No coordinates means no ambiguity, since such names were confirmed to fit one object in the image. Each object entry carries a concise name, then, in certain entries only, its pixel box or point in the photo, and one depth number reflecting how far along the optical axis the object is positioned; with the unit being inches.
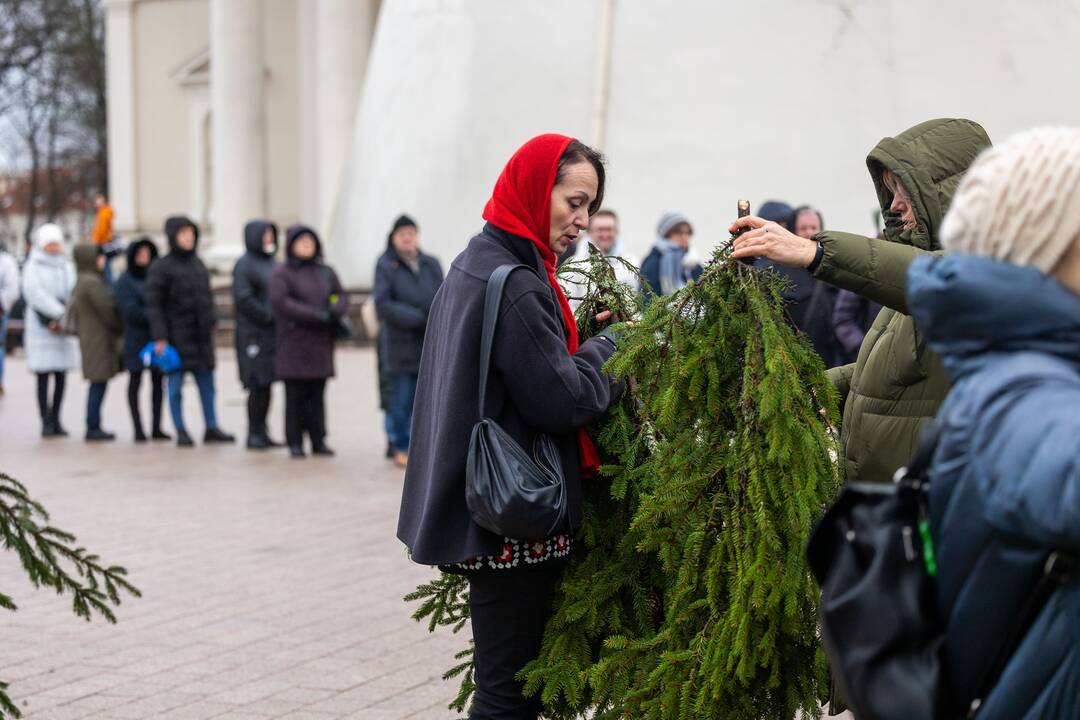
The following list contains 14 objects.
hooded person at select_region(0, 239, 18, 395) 681.6
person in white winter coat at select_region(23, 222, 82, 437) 520.7
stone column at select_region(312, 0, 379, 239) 1094.4
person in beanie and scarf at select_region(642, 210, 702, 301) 384.2
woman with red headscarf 131.7
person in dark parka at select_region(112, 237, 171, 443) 491.2
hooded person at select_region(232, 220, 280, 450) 466.9
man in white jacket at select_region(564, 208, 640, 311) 380.5
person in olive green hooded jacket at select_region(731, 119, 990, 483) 134.3
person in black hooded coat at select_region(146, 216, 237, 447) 476.4
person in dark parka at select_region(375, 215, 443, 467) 423.2
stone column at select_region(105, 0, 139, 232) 1466.5
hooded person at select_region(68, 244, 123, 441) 504.7
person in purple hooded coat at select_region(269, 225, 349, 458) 444.1
